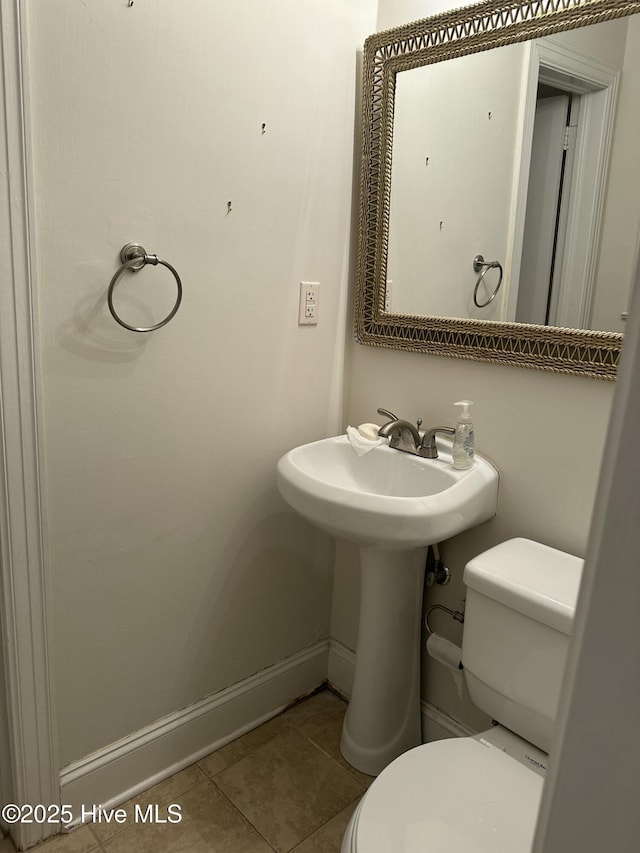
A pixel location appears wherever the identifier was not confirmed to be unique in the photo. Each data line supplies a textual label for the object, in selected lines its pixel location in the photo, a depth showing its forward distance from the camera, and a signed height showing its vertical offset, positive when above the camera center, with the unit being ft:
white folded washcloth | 5.43 -1.23
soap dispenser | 4.89 -1.08
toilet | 3.33 -2.68
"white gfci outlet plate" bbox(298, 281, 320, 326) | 5.51 -0.12
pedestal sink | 4.56 -2.11
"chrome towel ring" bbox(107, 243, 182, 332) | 4.27 +0.13
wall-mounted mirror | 4.14 +0.82
